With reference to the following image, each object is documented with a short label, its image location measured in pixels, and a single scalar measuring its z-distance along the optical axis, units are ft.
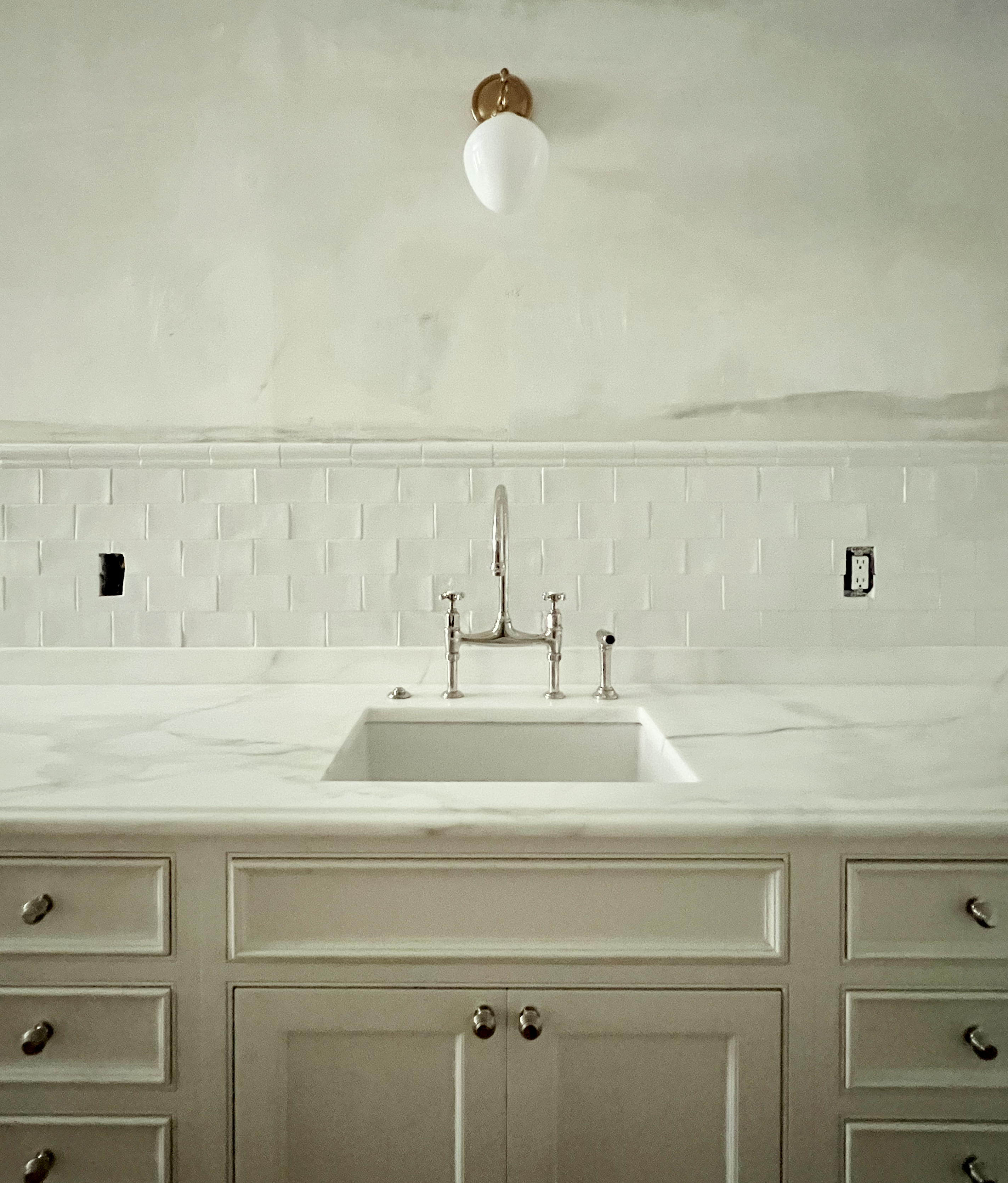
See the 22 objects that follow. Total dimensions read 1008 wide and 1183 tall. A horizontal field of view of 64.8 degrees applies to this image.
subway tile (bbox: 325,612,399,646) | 5.38
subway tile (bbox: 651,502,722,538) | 5.37
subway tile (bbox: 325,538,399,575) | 5.37
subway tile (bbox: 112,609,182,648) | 5.38
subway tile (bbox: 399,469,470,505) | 5.36
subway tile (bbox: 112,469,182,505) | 5.36
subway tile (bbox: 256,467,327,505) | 5.37
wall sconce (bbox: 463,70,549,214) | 4.92
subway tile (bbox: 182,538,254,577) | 5.37
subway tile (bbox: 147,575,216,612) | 5.38
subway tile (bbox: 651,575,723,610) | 5.38
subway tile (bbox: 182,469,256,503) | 5.37
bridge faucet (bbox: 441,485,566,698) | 4.78
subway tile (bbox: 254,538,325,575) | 5.37
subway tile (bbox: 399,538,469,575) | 5.37
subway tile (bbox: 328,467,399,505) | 5.36
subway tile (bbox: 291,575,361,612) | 5.37
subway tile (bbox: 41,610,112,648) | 5.37
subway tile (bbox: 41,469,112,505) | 5.36
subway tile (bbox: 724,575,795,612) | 5.37
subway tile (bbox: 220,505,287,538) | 5.37
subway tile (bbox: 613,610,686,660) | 5.38
